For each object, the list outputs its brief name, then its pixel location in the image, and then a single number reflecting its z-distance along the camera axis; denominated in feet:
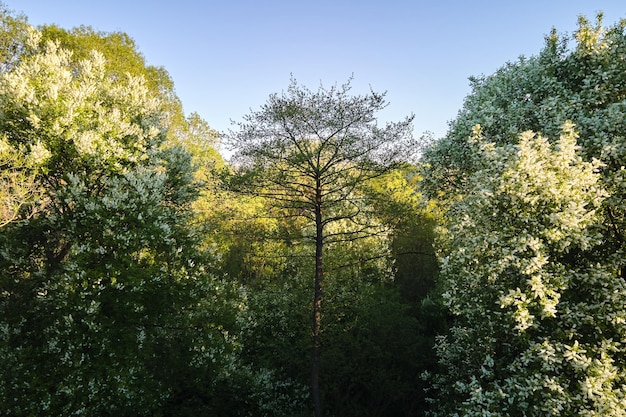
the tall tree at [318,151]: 50.24
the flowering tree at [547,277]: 30.09
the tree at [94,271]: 38.96
